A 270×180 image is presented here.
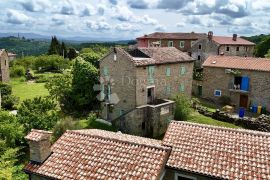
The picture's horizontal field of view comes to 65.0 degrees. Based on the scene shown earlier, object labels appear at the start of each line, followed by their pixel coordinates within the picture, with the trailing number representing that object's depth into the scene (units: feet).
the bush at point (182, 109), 76.57
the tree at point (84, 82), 90.20
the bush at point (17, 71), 187.85
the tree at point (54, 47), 263.47
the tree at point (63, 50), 264.95
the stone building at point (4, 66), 144.90
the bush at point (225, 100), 97.57
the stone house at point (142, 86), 70.16
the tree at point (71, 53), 253.60
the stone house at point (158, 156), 30.18
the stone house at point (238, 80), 88.99
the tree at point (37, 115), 59.60
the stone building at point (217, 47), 136.37
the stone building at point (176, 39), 159.13
